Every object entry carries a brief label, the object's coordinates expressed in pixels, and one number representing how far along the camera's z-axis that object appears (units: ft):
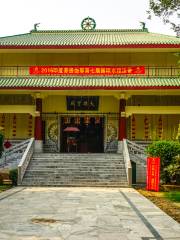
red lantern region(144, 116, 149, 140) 58.70
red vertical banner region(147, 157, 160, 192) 39.18
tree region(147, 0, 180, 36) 28.77
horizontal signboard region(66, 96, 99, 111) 59.63
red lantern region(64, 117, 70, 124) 60.04
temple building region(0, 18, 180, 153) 55.21
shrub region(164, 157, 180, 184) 41.27
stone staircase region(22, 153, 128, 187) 44.35
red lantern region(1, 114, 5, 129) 60.21
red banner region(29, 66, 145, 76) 57.92
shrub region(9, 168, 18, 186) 43.17
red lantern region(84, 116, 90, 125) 58.81
